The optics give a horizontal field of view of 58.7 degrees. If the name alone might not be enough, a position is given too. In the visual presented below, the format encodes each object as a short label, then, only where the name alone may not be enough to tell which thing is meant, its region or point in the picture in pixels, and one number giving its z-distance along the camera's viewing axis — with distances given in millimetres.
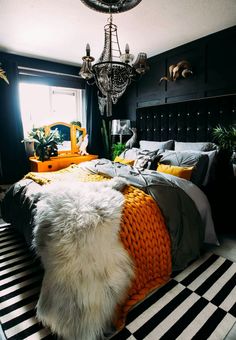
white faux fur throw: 1188
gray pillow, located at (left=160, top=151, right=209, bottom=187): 2438
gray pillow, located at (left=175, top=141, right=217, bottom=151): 2789
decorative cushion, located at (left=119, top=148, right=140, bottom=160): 3261
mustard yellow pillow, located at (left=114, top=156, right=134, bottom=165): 3051
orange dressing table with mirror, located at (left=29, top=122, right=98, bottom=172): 3704
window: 3807
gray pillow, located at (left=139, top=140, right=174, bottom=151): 3303
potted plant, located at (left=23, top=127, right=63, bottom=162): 3590
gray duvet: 1801
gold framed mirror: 4145
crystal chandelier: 1887
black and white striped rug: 1312
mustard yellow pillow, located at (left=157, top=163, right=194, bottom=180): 2377
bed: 1252
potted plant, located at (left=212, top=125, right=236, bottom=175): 2471
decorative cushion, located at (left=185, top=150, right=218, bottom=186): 2514
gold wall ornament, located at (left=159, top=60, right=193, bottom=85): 3137
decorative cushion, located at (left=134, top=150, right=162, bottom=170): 2812
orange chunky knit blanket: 1489
